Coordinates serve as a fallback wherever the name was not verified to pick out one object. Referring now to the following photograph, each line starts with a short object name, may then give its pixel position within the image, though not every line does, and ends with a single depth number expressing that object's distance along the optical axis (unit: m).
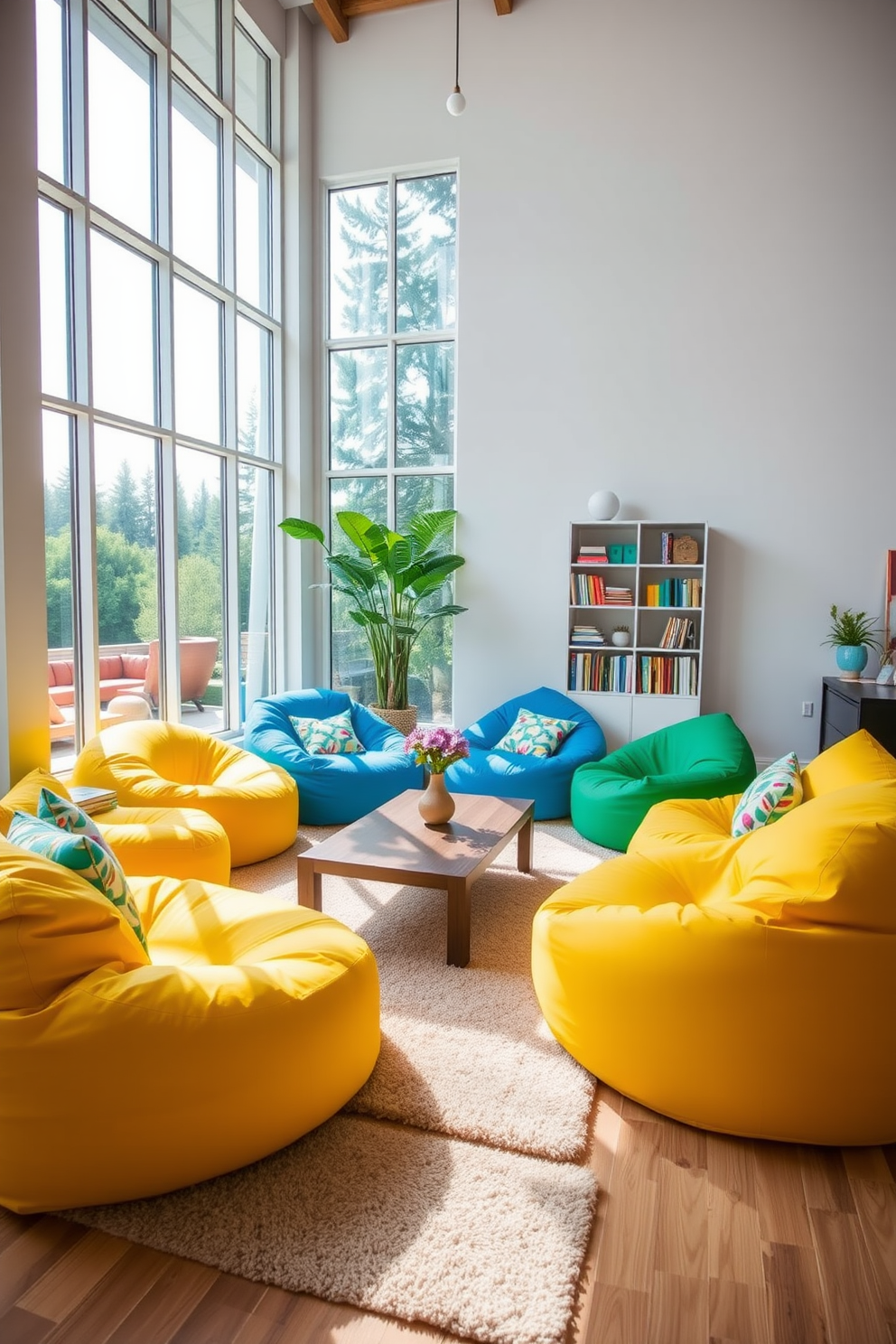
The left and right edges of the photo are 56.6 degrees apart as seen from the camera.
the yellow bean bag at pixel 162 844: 3.37
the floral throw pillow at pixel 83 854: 2.10
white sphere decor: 5.74
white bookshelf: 5.70
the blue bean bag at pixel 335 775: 4.78
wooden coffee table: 3.06
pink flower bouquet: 3.56
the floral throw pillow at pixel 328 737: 5.23
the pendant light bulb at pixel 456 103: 4.80
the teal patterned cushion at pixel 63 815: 2.33
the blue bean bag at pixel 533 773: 4.95
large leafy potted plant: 5.91
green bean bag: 4.32
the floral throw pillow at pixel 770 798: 3.10
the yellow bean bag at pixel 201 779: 3.98
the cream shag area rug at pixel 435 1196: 1.67
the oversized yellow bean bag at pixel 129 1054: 1.78
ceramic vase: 3.63
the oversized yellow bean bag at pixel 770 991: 2.00
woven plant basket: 6.14
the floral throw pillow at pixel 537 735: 5.25
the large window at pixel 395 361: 6.46
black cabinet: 4.62
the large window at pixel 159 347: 4.34
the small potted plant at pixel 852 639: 5.39
